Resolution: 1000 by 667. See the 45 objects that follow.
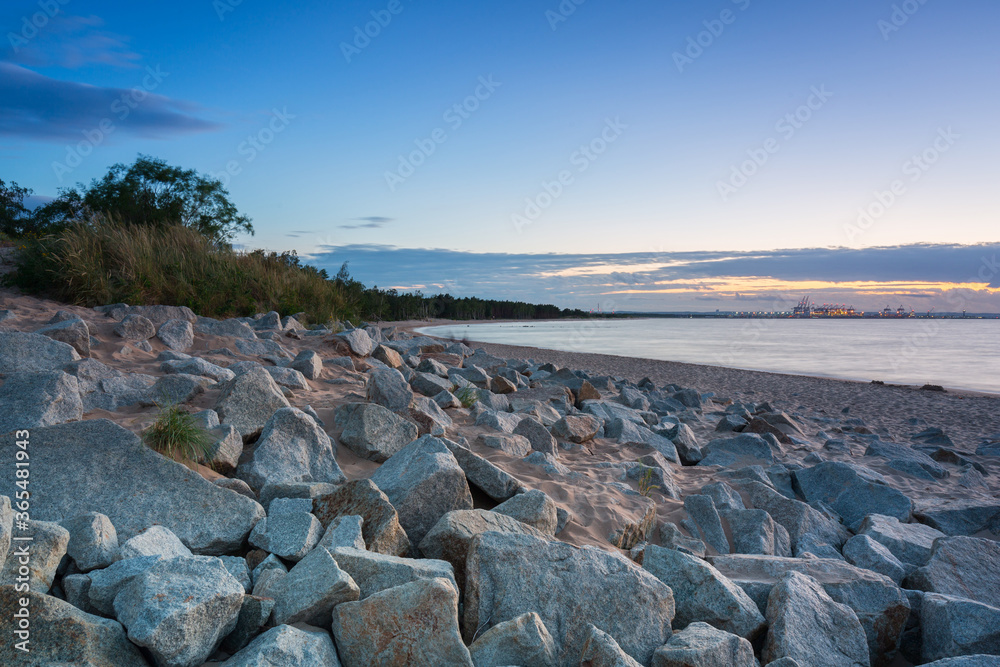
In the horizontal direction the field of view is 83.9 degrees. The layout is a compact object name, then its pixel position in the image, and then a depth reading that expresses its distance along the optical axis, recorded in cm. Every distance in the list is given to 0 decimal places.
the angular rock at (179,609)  209
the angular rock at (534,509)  355
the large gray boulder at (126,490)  303
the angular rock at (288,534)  287
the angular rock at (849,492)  532
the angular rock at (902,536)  429
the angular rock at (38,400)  363
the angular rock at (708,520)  424
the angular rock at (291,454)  384
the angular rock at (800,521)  456
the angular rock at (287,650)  210
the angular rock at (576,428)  641
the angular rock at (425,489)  347
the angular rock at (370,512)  308
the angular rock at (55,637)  198
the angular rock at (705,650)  248
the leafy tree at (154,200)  1684
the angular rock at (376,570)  263
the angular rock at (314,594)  243
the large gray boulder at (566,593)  274
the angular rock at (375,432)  451
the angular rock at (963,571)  375
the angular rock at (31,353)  469
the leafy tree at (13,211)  3042
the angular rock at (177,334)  699
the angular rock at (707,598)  293
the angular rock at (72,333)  560
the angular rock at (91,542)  252
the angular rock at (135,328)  670
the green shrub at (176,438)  362
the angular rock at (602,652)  234
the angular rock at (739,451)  698
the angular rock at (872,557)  391
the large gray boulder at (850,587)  315
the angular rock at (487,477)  394
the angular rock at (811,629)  278
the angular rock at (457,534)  309
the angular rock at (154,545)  257
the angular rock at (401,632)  235
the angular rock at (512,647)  241
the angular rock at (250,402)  437
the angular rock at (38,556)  226
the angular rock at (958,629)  292
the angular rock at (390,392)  536
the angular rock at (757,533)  418
